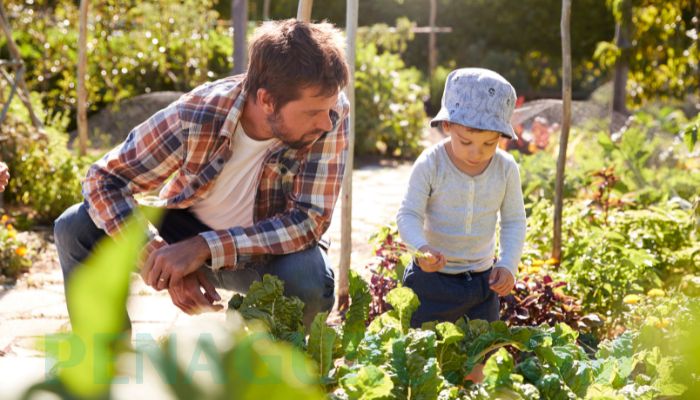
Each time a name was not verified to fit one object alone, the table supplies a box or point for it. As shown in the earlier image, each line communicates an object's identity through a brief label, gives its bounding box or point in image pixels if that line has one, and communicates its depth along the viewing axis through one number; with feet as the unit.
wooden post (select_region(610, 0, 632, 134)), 20.20
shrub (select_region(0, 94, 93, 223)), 16.16
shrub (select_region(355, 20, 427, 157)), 27.09
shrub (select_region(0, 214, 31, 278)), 13.12
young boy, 8.57
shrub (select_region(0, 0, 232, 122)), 28.19
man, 7.73
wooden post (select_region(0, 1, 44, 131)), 17.15
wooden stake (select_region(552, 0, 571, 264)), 11.26
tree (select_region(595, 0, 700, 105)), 26.01
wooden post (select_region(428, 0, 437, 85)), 44.19
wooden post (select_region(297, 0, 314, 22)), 10.26
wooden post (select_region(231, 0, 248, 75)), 22.57
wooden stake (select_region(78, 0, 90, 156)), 17.52
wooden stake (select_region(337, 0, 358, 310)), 10.61
